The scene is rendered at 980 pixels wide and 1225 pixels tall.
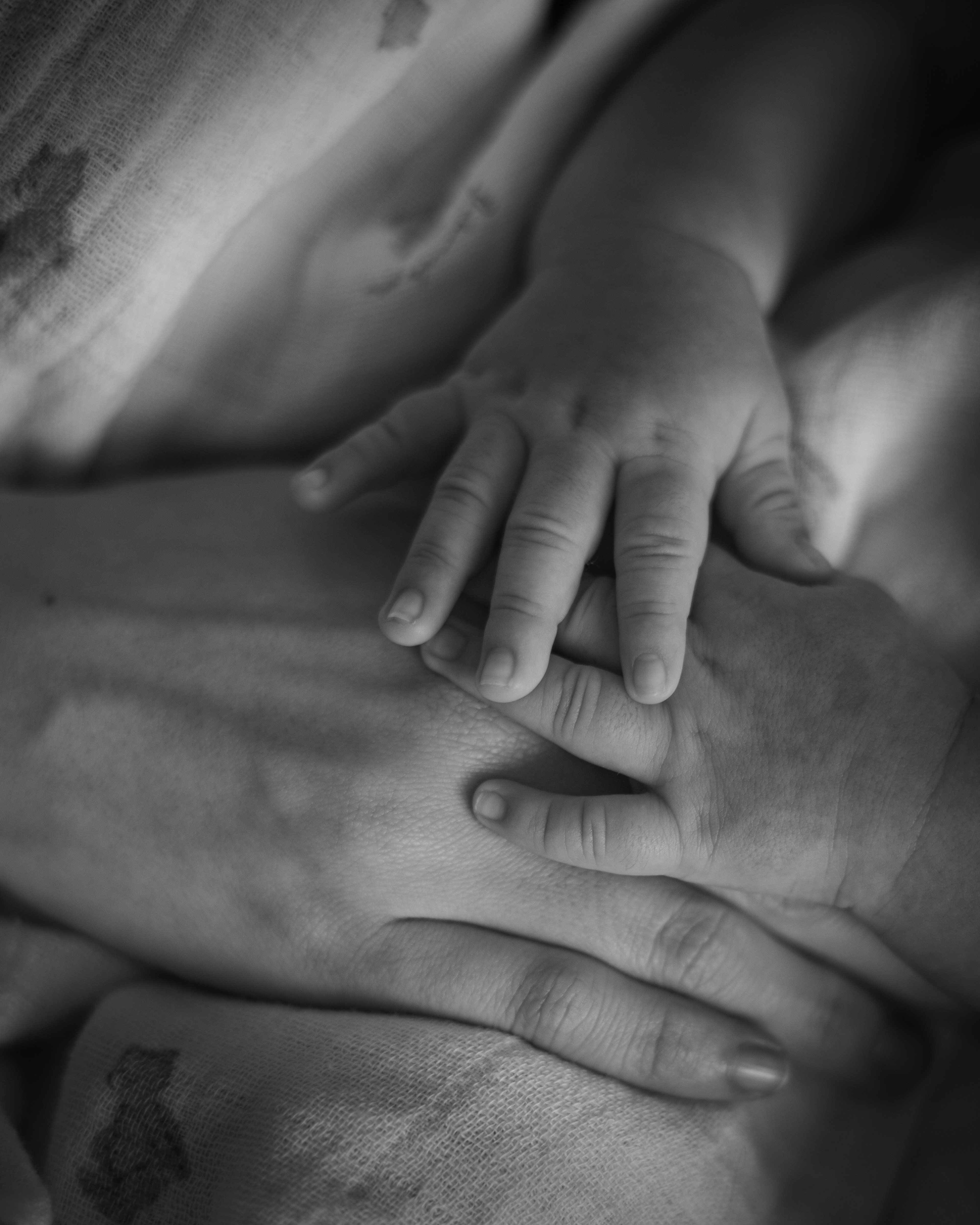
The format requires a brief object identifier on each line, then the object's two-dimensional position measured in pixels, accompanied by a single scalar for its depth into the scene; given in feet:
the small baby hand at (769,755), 0.79
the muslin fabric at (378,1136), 0.77
